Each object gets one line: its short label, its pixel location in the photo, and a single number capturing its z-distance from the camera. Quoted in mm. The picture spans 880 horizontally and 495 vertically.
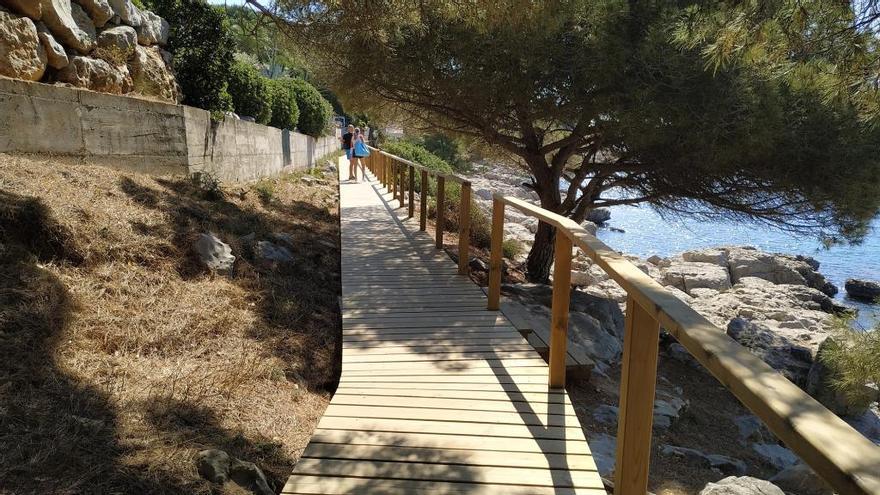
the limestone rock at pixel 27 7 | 5770
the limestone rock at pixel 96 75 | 6391
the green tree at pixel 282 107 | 14930
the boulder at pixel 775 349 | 9952
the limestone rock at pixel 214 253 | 5203
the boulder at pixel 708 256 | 20011
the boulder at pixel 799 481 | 4883
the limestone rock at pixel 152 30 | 8180
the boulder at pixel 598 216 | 33312
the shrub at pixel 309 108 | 18938
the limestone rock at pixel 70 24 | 6246
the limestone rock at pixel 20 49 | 5441
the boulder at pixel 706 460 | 4836
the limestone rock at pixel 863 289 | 19562
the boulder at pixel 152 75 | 7652
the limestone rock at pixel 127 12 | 7590
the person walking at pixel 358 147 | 15906
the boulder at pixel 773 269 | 19359
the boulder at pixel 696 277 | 17609
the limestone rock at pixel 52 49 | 6023
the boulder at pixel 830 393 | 7707
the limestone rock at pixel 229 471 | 2523
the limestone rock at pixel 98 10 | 7051
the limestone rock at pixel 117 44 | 7094
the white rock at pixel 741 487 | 3508
